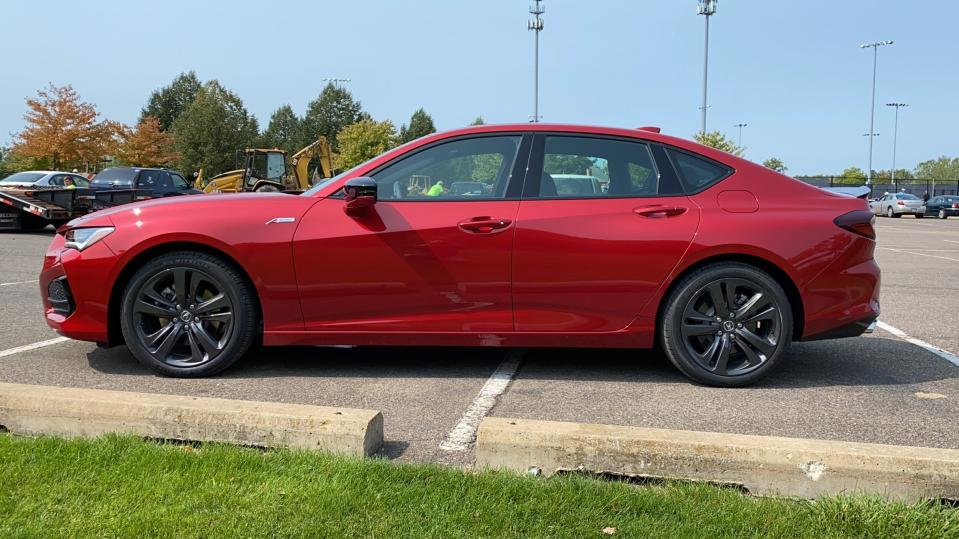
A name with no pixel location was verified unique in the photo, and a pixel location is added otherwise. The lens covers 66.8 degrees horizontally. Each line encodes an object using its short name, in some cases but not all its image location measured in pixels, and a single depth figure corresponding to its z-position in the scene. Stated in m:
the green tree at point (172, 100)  89.88
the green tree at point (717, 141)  41.44
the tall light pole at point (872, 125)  59.69
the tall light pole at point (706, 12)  38.81
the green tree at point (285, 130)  100.81
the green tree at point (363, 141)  71.81
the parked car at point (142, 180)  18.16
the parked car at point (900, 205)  40.16
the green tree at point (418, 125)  104.31
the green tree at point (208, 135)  72.94
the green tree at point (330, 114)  100.44
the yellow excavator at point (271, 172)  25.64
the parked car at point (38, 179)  18.88
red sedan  4.12
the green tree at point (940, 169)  128.38
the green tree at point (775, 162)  82.78
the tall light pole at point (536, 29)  42.82
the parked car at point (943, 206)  39.28
